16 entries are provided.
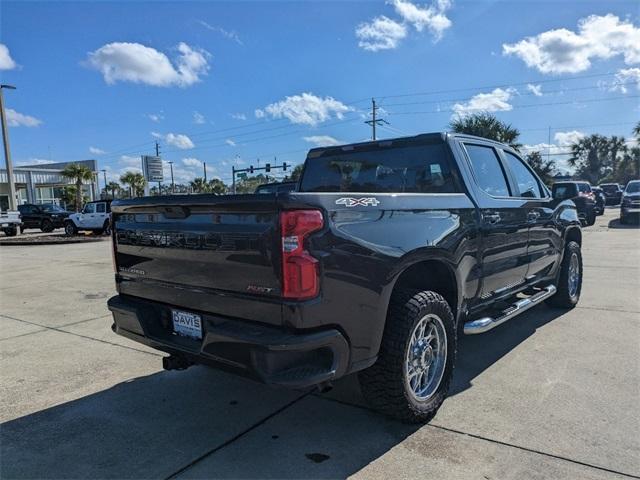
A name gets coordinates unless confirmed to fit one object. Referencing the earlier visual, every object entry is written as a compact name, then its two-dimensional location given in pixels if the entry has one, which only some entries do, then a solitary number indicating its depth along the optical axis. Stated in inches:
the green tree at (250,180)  3535.9
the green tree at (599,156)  2635.3
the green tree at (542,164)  1398.9
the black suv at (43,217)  1100.0
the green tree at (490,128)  1075.3
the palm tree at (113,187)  3720.5
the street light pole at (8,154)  1115.3
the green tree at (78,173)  1676.9
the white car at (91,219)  919.0
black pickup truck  99.7
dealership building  1927.9
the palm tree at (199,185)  3308.1
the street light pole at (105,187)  3751.0
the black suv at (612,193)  1409.9
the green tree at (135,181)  2559.1
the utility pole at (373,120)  2069.4
